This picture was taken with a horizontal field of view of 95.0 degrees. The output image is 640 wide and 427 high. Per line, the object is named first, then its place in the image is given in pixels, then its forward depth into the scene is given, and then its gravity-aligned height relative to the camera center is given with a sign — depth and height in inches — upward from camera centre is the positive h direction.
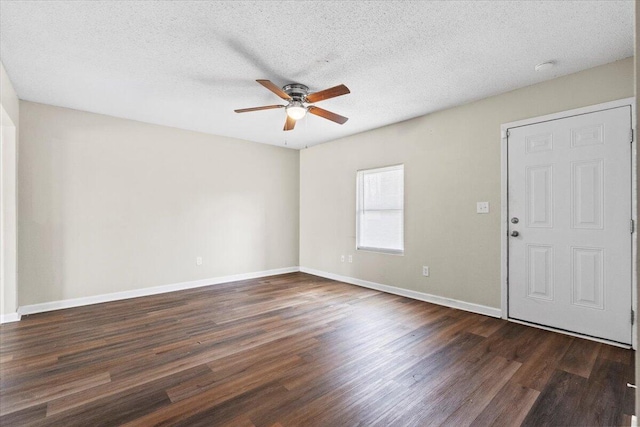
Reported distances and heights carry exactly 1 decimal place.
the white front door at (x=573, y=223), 101.4 -3.4
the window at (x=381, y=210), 174.2 +2.5
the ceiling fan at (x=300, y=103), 109.4 +43.4
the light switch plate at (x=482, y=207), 134.1 +3.3
